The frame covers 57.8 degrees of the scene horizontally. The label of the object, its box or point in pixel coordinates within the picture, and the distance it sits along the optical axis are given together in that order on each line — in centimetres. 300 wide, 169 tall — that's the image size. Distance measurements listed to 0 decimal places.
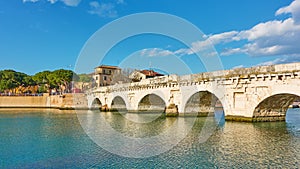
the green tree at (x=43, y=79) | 8619
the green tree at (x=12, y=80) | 8725
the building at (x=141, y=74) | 7743
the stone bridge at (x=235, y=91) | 2308
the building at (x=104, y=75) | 9338
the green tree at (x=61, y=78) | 8062
